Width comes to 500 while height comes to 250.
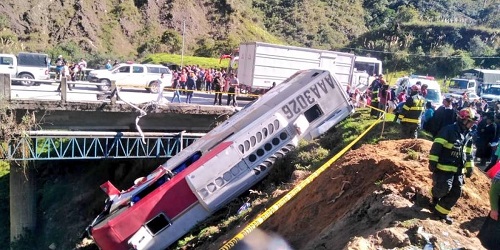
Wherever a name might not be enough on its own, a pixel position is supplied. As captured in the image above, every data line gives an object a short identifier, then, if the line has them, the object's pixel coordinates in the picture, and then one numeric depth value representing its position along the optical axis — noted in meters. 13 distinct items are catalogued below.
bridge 16.41
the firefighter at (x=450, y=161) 6.58
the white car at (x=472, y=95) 27.66
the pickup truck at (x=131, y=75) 24.77
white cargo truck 22.52
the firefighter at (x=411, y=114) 11.30
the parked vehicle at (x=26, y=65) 25.38
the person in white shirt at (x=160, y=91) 18.53
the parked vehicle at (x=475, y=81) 32.76
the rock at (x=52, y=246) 19.23
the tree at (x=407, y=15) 60.96
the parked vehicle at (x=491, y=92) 29.78
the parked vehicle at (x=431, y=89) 21.62
